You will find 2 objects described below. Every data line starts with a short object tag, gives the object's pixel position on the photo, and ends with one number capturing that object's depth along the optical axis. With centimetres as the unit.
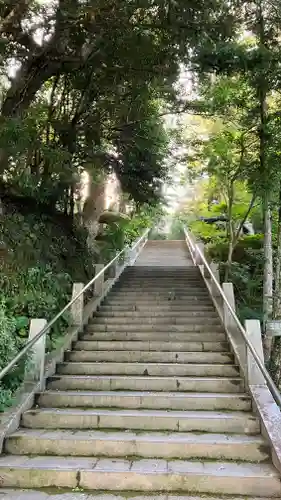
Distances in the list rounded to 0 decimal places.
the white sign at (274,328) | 625
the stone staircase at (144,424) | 373
